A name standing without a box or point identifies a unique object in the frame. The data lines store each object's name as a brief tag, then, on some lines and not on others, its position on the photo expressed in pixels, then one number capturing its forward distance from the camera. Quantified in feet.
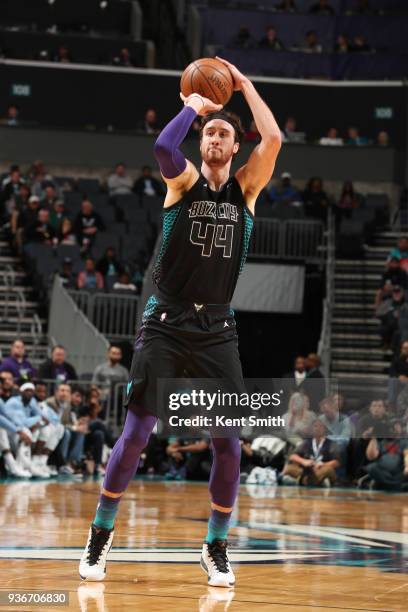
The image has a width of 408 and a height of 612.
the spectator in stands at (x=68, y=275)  71.72
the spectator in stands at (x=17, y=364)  57.57
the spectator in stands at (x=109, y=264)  75.00
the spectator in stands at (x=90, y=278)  71.52
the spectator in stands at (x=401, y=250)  75.99
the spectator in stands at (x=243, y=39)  96.17
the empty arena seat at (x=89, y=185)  87.61
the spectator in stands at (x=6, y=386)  52.75
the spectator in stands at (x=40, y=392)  54.80
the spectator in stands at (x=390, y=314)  69.41
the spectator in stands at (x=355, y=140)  93.30
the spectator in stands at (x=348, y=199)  85.66
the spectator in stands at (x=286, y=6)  100.42
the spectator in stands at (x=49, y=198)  80.28
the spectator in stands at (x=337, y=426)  50.85
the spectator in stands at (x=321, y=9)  99.45
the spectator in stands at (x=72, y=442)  55.62
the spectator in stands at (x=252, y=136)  88.56
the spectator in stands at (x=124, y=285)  71.67
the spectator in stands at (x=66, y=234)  78.07
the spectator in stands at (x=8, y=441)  51.88
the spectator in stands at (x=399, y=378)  52.28
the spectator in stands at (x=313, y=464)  54.65
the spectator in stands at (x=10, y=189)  82.17
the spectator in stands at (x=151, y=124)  92.58
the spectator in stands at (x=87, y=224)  78.64
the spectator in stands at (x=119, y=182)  87.71
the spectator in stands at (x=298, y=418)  40.69
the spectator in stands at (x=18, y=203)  79.71
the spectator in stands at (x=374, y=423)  52.65
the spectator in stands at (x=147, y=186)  86.33
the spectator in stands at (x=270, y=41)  96.27
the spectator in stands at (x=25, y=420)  52.65
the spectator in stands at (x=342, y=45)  96.84
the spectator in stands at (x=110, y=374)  61.31
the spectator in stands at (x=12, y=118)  92.53
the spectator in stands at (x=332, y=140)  93.25
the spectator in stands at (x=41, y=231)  77.92
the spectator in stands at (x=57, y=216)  78.64
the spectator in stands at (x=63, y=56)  94.53
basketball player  19.71
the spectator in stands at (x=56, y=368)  60.44
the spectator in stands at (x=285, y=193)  85.10
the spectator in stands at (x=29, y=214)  78.89
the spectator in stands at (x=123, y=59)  94.99
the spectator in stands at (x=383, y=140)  93.56
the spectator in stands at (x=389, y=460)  52.85
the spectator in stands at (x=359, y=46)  97.14
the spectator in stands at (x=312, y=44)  97.35
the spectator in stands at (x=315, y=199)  83.92
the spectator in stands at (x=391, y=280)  73.10
